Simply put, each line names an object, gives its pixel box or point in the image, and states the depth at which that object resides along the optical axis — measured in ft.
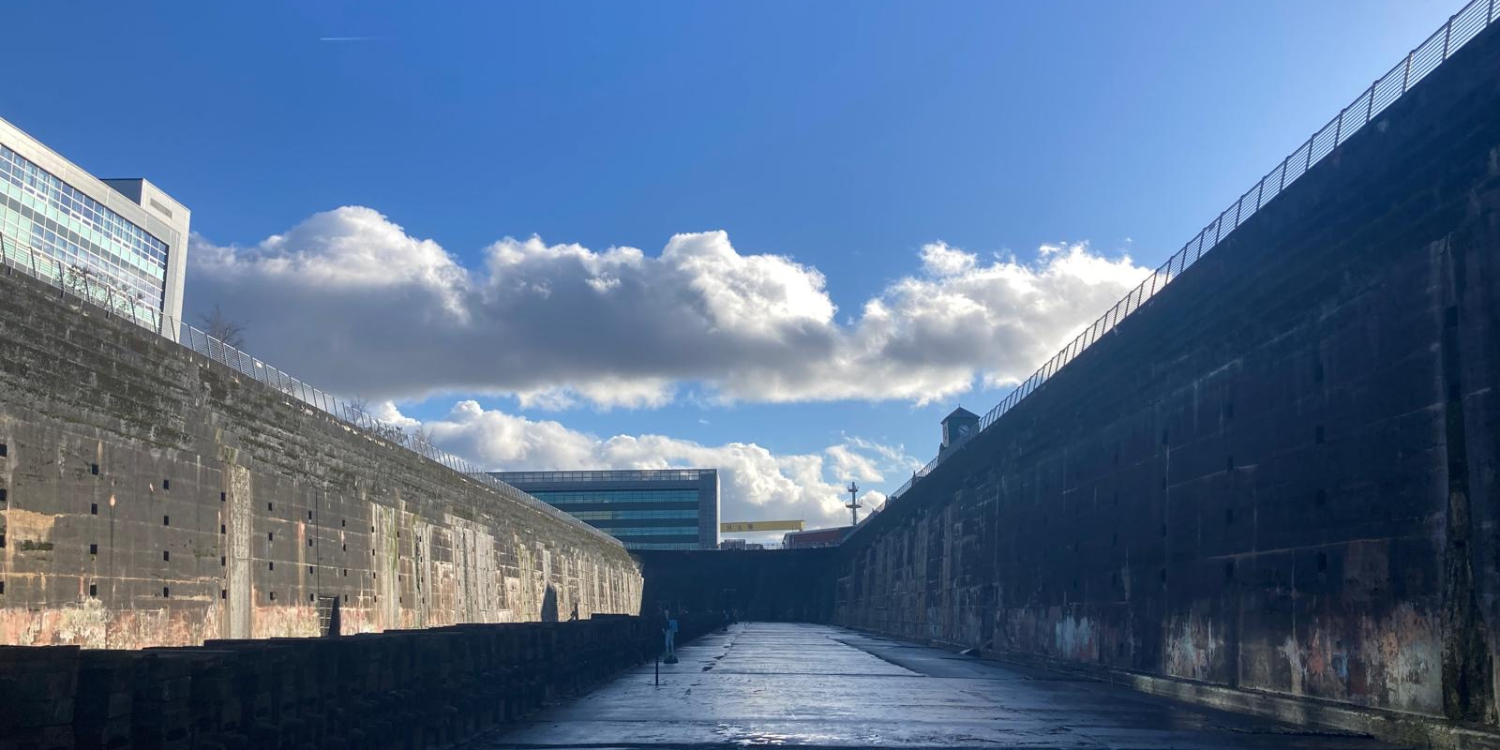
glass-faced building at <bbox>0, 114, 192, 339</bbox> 294.05
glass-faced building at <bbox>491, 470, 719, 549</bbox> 560.61
